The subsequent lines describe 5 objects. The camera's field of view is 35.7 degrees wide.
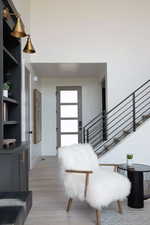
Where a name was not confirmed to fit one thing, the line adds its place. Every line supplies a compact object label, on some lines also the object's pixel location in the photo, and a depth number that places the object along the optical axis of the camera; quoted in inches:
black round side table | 121.4
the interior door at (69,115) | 299.3
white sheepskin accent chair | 102.8
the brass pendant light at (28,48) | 123.7
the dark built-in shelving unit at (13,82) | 126.0
